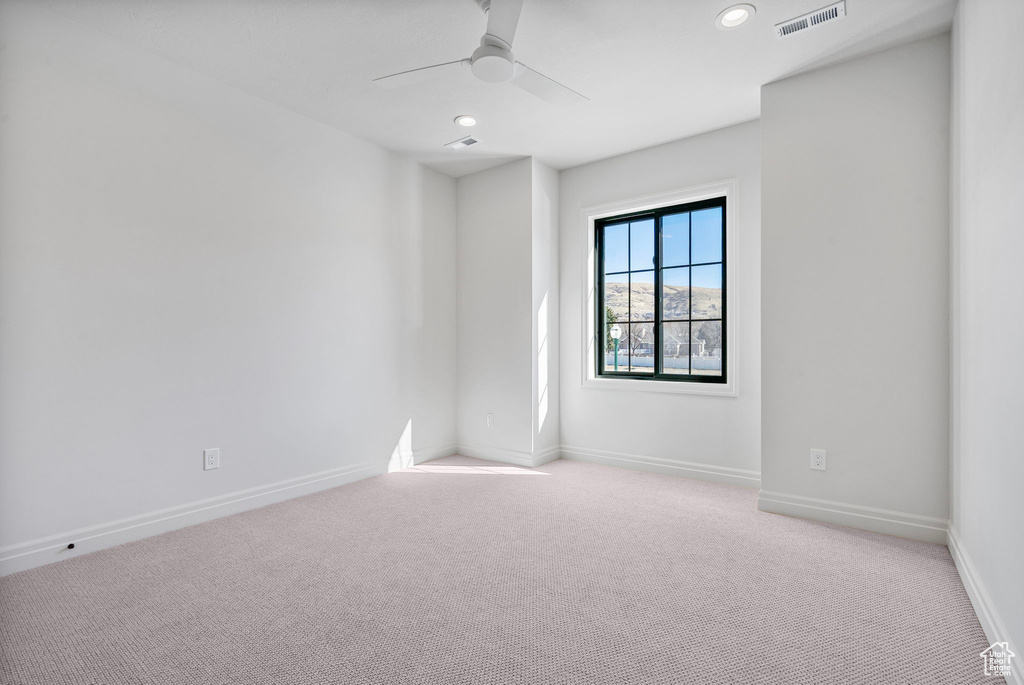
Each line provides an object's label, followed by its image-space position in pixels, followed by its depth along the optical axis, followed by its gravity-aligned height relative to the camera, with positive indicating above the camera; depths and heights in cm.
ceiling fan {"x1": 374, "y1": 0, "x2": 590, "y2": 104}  216 +125
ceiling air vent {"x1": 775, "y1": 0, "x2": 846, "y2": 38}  239 +149
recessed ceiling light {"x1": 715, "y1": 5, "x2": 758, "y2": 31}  238 +149
